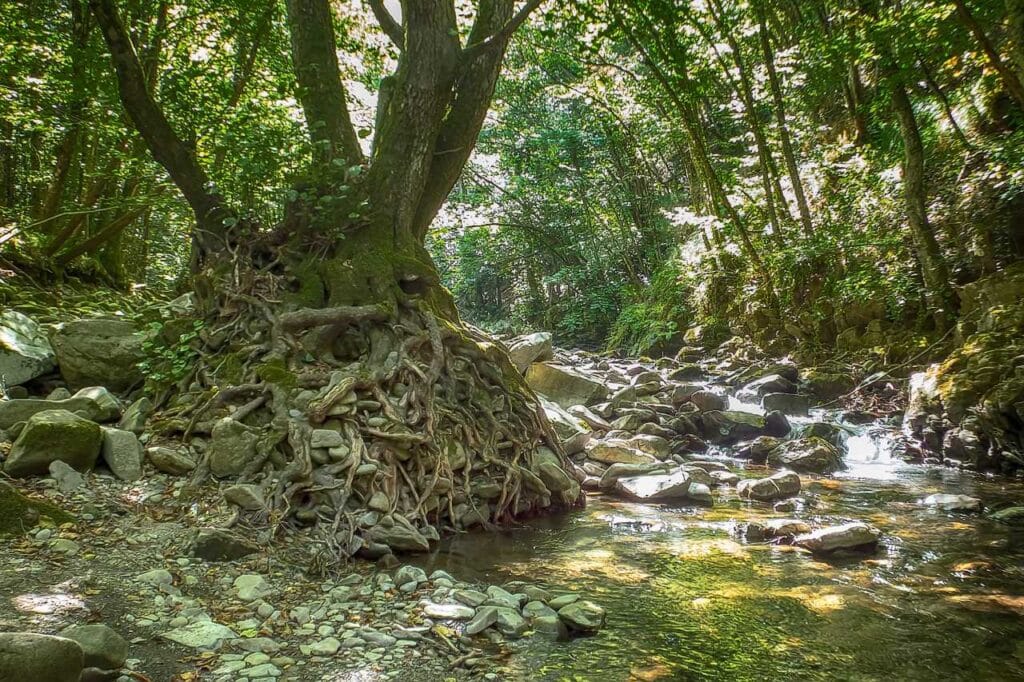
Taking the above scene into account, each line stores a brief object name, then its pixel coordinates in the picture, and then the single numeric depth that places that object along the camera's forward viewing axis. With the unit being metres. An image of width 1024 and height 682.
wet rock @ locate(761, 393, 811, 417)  11.39
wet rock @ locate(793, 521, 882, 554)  5.18
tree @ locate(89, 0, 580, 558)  5.05
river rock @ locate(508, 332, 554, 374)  11.73
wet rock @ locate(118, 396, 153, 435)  5.52
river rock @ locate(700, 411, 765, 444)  10.53
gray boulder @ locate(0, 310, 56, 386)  5.97
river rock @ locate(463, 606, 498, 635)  3.50
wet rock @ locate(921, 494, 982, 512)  6.20
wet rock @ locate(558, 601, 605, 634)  3.66
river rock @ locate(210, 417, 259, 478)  5.01
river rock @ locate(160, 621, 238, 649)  2.97
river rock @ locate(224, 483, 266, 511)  4.55
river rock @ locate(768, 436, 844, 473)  8.68
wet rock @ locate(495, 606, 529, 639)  3.55
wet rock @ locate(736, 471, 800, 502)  7.08
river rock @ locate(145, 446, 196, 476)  5.02
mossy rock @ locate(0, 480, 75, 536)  3.66
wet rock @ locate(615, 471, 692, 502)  7.06
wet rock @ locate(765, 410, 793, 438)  10.42
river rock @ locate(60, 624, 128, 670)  2.50
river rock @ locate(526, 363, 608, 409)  11.55
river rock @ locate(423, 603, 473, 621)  3.65
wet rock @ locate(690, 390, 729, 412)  11.41
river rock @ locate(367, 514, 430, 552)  4.69
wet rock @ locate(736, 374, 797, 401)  12.27
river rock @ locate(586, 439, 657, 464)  8.43
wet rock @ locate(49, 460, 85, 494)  4.43
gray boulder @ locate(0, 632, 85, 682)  2.07
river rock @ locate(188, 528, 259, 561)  3.92
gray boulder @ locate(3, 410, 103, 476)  4.43
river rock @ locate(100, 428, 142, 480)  4.87
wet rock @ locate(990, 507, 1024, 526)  5.77
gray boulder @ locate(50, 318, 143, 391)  6.32
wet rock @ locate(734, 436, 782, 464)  9.45
